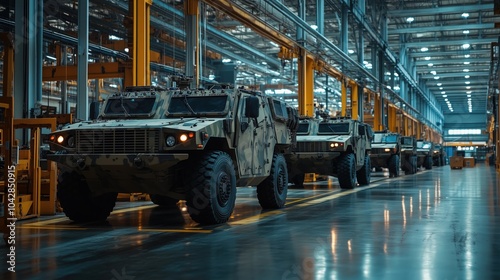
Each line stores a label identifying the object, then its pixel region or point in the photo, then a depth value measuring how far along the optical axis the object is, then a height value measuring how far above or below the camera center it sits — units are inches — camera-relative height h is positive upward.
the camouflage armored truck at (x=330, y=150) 613.3 +7.4
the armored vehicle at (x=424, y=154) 1369.1 +5.5
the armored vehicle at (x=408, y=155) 1108.5 +2.7
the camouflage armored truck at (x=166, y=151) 307.4 +3.9
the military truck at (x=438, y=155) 1748.3 +3.8
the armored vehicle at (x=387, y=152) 943.7 +7.1
